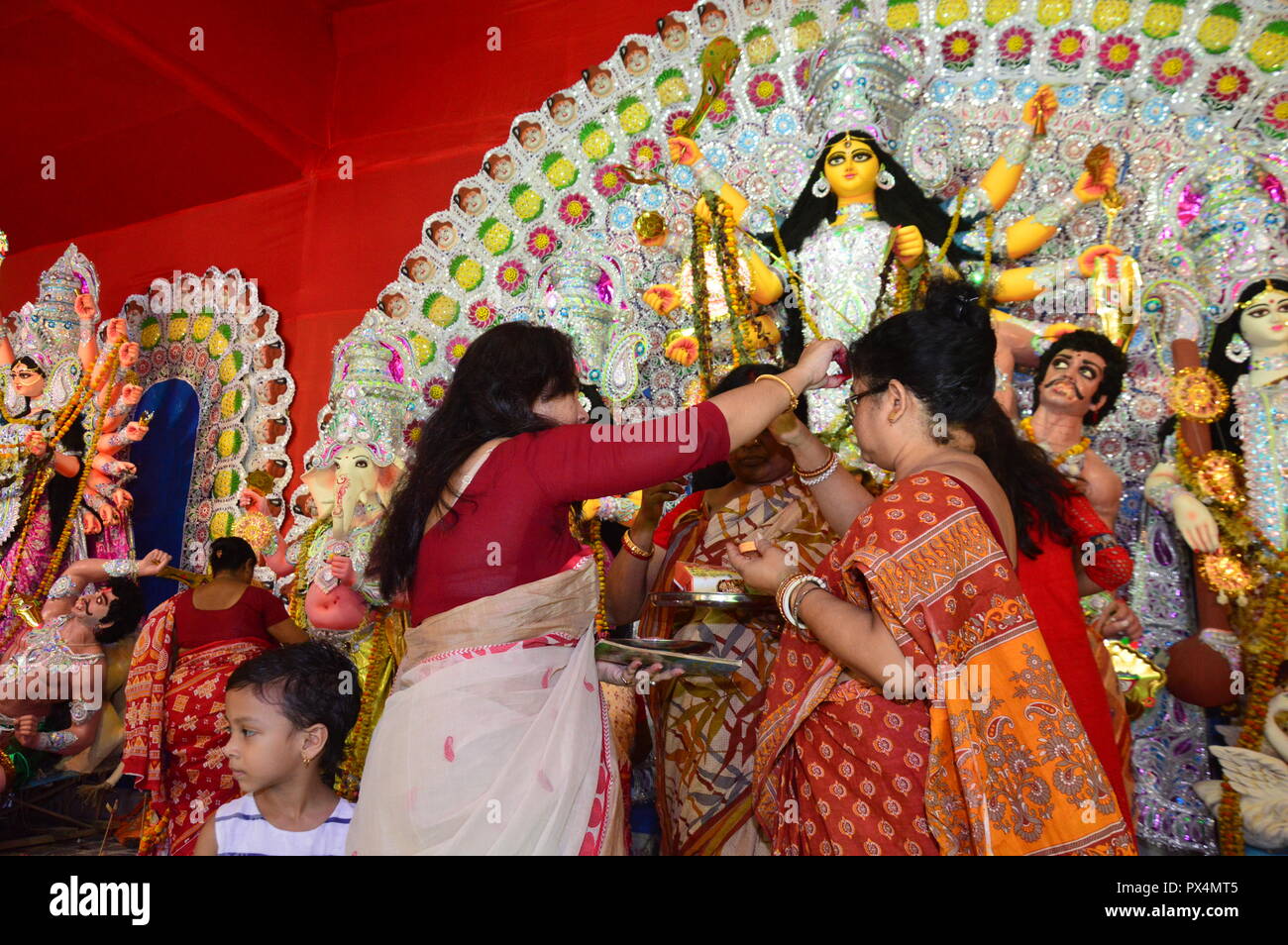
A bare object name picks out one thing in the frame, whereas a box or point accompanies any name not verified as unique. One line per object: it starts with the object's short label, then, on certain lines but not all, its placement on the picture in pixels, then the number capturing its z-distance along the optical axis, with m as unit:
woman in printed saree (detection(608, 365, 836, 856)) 2.46
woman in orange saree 1.48
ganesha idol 3.51
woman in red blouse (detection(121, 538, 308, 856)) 3.23
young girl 2.01
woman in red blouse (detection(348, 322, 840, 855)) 1.57
